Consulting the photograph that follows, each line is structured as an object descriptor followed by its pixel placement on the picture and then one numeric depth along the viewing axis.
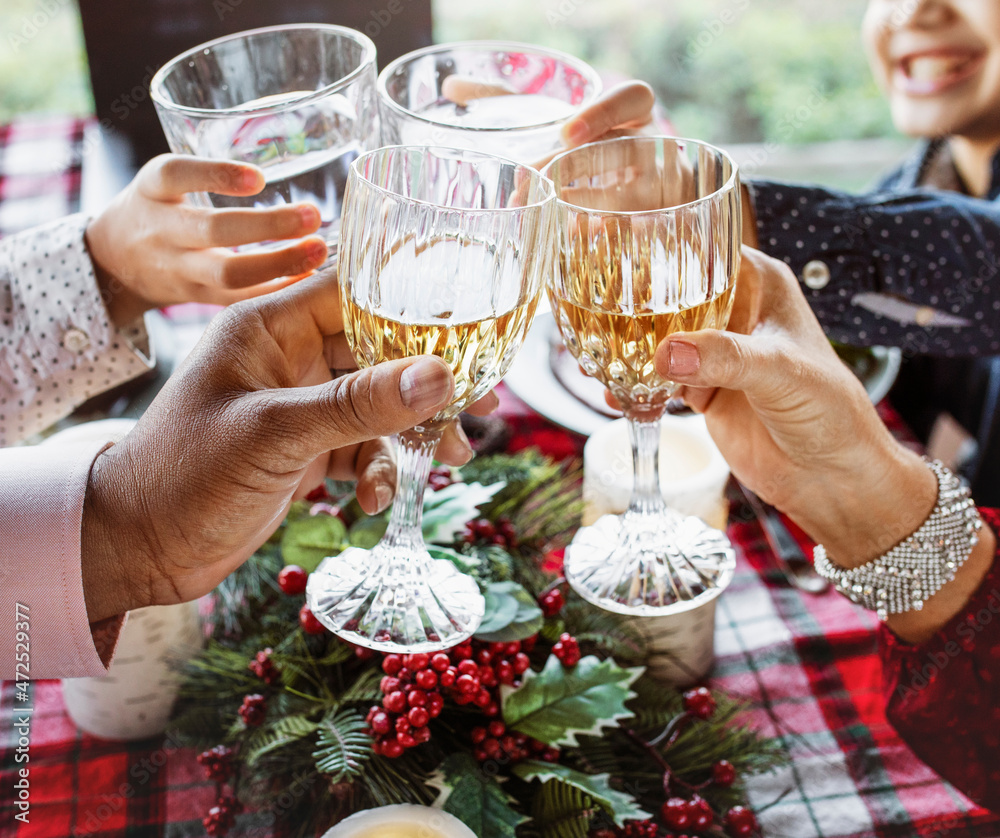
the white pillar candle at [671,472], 0.84
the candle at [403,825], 0.60
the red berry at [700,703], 0.76
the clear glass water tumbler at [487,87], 0.80
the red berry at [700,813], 0.68
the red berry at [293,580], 0.79
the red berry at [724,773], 0.72
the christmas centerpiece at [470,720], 0.67
